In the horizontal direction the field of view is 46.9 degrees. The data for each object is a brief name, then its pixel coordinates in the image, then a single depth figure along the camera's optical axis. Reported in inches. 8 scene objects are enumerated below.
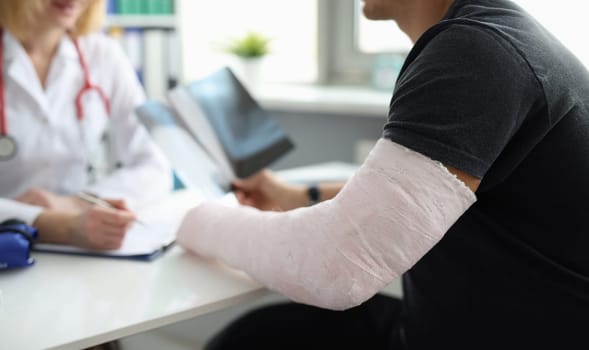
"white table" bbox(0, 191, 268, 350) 34.4
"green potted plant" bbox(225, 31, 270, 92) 99.2
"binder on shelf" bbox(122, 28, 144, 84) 104.5
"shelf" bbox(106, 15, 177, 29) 105.3
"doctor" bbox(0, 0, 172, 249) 62.5
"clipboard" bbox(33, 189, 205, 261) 45.1
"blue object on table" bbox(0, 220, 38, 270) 41.5
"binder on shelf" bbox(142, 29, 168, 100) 105.1
